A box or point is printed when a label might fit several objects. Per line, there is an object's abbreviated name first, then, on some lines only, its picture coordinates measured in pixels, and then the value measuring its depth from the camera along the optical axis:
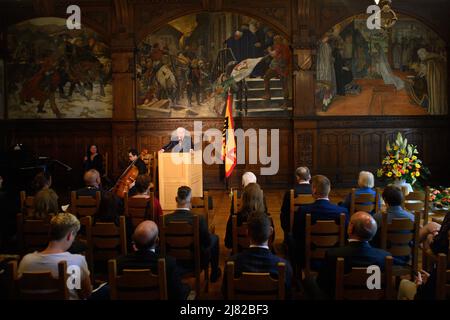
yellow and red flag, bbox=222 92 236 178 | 11.35
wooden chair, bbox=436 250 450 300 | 2.93
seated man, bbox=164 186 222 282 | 4.94
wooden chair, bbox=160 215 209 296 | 4.68
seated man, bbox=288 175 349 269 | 5.01
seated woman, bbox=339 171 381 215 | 6.32
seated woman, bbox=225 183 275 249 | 5.19
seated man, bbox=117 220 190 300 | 3.49
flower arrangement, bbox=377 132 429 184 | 9.75
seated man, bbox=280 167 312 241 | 6.17
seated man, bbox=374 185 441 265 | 5.00
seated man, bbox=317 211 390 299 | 3.54
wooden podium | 9.26
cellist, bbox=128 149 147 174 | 9.73
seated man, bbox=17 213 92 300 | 3.47
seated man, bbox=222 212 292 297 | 3.40
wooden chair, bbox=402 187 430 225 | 6.77
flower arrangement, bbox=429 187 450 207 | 9.30
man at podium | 10.52
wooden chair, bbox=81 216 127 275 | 4.73
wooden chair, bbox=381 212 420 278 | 4.70
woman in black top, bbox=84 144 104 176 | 12.67
